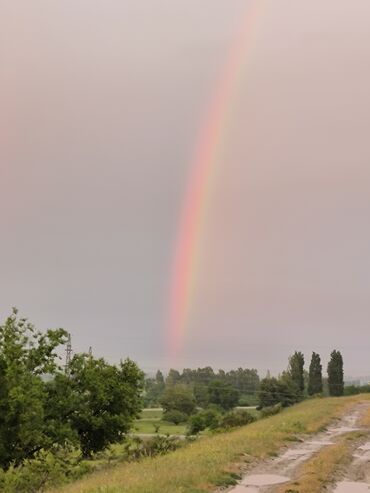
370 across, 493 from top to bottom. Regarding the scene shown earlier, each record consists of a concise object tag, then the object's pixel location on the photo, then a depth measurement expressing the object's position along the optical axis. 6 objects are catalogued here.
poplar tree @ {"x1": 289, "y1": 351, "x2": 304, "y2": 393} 128.38
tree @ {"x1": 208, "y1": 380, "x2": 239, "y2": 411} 196.50
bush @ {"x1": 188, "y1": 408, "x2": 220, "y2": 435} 118.94
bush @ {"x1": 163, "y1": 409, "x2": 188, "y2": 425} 171.80
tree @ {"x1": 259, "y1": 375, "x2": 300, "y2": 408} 126.40
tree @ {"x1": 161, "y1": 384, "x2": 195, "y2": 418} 182.50
